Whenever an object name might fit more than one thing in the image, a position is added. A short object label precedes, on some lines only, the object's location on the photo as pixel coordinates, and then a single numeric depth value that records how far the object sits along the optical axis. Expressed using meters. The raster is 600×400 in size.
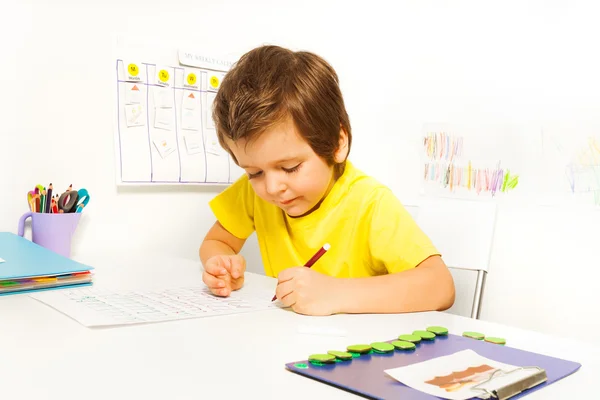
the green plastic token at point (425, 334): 0.71
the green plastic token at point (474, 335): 0.73
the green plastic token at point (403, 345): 0.66
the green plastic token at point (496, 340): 0.71
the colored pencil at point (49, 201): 1.21
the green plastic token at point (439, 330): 0.73
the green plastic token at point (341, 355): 0.61
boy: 0.89
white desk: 0.52
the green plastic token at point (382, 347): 0.64
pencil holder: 1.20
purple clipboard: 0.53
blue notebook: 0.90
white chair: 1.23
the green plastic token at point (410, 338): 0.69
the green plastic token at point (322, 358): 0.59
